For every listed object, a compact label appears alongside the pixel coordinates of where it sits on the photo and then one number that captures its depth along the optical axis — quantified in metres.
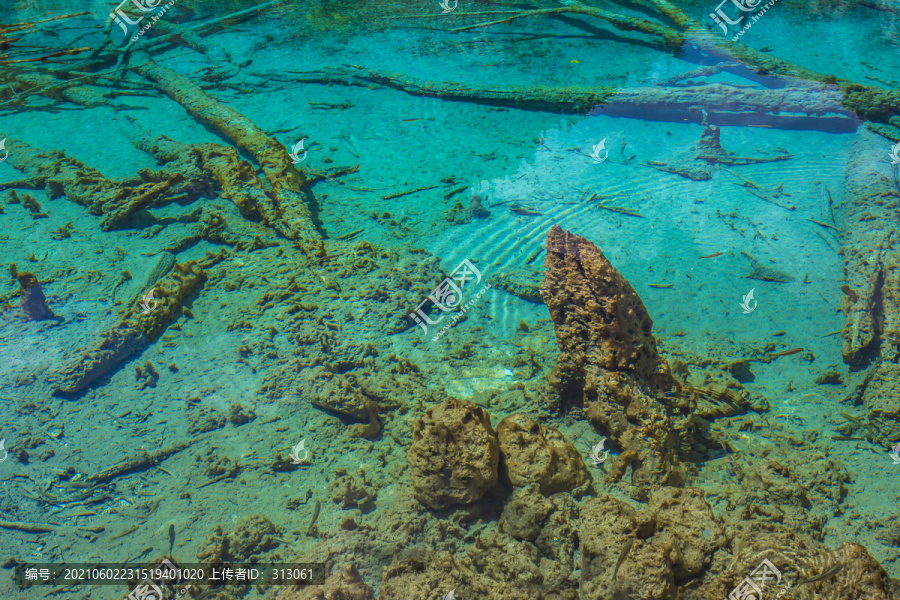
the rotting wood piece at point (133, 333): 4.18
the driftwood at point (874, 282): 3.80
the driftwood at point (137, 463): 3.52
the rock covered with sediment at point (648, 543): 2.43
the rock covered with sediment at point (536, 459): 3.13
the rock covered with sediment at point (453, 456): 3.01
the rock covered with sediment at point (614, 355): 3.32
